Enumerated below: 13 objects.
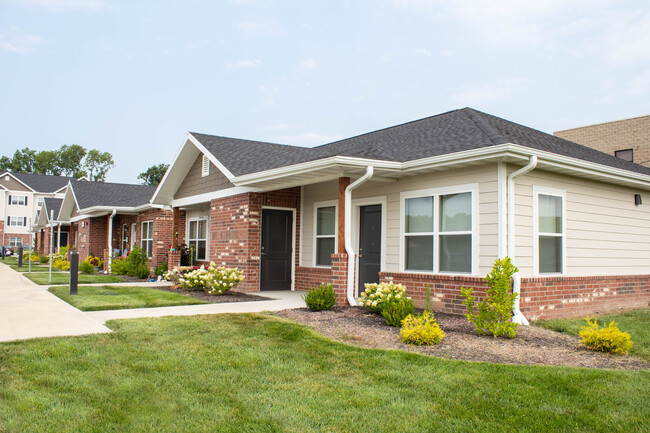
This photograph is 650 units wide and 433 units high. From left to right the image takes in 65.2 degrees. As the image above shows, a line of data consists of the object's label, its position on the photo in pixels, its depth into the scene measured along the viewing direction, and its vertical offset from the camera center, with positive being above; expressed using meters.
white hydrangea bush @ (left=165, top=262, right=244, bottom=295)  12.25 -1.02
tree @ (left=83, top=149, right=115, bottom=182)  85.50 +12.28
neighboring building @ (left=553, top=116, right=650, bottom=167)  21.77 +4.81
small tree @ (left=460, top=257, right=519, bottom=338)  6.92 -0.89
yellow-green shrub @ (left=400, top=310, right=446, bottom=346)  6.47 -1.18
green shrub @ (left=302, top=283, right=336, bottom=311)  9.01 -1.06
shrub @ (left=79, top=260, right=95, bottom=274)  21.08 -1.35
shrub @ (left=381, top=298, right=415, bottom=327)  7.63 -1.07
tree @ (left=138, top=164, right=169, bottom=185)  74.56 +9.35
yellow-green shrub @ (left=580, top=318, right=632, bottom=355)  6.19 -1.17
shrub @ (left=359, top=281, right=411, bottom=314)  8.48 -0.92
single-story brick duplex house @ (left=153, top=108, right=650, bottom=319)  8.66 +0.51
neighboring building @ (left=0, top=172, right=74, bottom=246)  57.66 +3.73
